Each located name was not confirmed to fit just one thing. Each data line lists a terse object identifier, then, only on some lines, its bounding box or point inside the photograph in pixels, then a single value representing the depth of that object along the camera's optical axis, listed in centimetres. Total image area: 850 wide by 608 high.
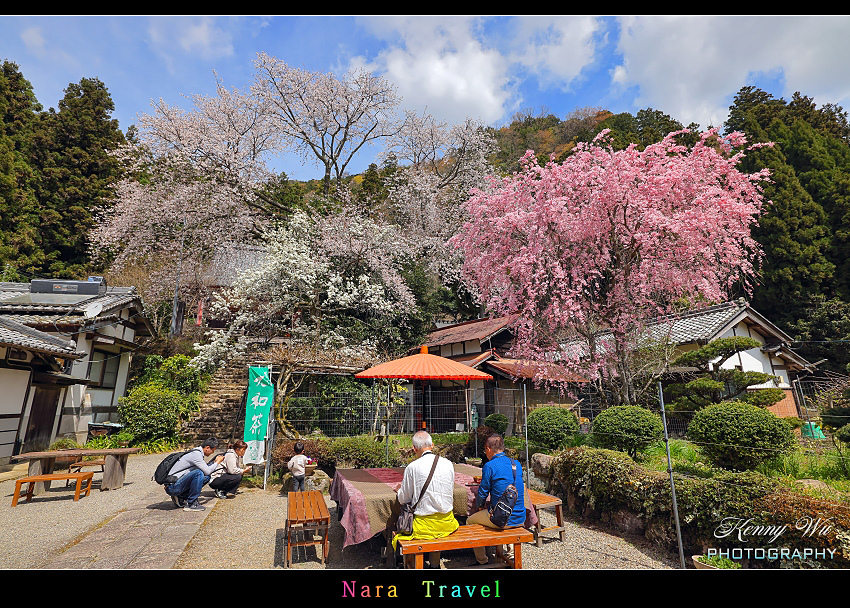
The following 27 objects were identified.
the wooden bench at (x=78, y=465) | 854
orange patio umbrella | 670
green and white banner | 875
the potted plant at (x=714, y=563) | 419
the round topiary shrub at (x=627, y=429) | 686
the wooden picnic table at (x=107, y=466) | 771
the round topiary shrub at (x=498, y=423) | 1119
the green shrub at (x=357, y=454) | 923
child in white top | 721
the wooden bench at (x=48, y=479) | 681
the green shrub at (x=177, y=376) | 1395
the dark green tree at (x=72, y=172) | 2094
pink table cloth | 428
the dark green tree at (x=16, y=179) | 1908
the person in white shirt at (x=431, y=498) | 395
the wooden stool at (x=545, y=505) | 535
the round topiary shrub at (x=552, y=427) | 830
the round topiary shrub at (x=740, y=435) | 545
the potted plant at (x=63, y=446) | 912
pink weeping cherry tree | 849
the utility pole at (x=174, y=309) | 1777
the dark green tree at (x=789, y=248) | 1980
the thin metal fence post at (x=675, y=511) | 445
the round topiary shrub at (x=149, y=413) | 1227
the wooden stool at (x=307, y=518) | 464
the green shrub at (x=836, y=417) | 716
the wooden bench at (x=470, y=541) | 373
